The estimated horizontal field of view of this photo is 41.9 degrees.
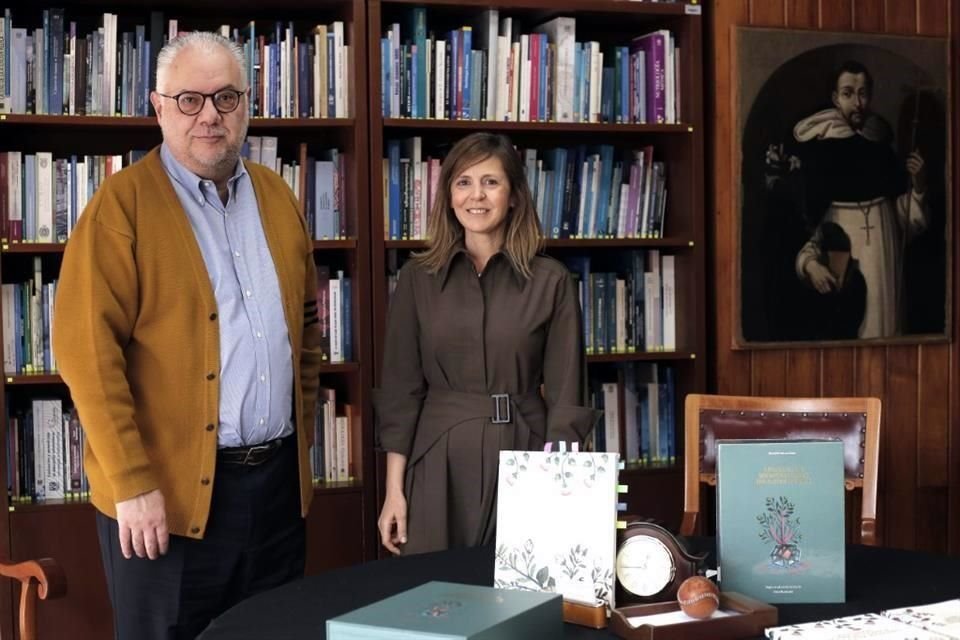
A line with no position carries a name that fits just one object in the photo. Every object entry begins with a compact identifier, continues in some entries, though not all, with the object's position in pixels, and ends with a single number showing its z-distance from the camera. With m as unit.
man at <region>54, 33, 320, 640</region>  2.41
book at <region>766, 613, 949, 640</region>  1.78
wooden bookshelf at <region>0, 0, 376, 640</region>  3.53
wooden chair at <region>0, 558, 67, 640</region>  2.30
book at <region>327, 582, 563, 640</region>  1.59
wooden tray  1.83
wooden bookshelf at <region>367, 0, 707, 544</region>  3.87
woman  2.89
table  1.94
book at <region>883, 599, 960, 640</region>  1.81
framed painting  4.08
